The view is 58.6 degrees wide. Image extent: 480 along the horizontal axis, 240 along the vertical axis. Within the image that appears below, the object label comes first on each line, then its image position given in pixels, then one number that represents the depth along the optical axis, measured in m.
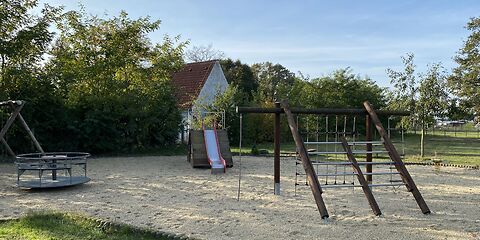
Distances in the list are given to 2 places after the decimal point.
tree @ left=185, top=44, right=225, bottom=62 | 45.56
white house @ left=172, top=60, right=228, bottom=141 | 25.42
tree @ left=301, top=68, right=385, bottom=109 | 25.17
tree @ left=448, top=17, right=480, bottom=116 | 27.16
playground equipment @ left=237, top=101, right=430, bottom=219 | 6.14
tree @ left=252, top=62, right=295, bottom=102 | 42.78
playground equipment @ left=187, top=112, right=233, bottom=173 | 11.63
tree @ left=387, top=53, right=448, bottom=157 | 15.77
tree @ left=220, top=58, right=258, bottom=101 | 35.31
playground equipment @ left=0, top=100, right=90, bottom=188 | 7.91
